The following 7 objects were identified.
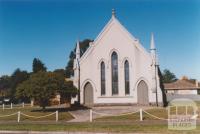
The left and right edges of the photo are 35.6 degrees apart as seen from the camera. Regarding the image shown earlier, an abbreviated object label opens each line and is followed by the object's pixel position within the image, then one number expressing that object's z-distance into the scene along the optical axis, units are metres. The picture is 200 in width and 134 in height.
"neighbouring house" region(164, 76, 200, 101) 80.88
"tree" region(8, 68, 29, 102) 80.56
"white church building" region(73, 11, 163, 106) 39.09
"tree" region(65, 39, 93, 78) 101.11
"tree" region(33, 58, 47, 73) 91.28
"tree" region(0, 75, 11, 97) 124.69
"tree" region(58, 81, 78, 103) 34.47
